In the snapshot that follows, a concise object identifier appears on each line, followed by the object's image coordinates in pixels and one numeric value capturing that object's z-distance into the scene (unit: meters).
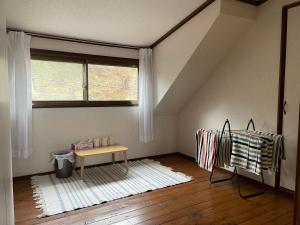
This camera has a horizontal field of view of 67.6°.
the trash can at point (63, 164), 3.08
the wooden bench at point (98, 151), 3.06
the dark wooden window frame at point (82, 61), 3.17
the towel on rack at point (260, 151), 2.39
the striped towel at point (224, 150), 2.79
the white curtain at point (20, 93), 2.85
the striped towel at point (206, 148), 2.76
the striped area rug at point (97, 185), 2.44
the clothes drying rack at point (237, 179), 2.62
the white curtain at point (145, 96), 3.80
